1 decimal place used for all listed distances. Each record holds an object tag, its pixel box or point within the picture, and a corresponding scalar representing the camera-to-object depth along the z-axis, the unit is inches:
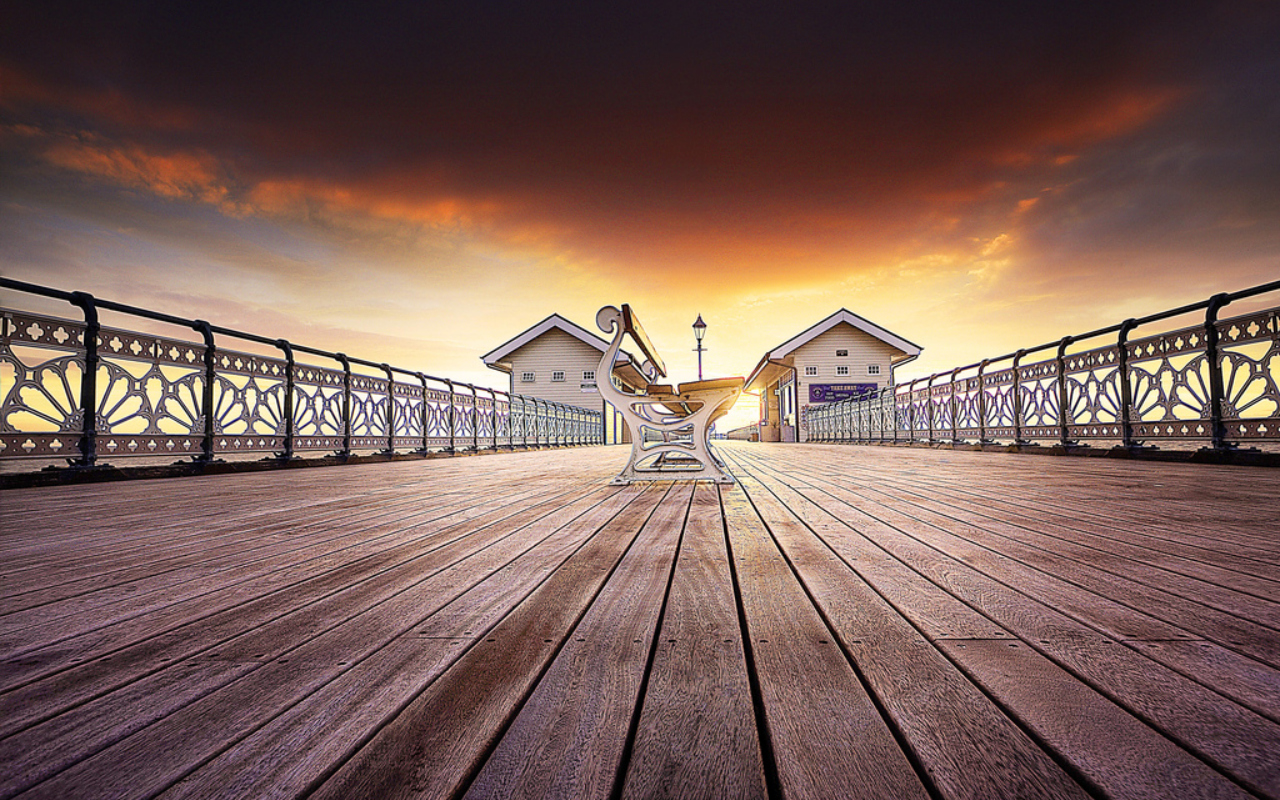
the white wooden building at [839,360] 813.2
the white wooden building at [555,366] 870.4
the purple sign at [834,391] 820.6
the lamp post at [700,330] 688.4
